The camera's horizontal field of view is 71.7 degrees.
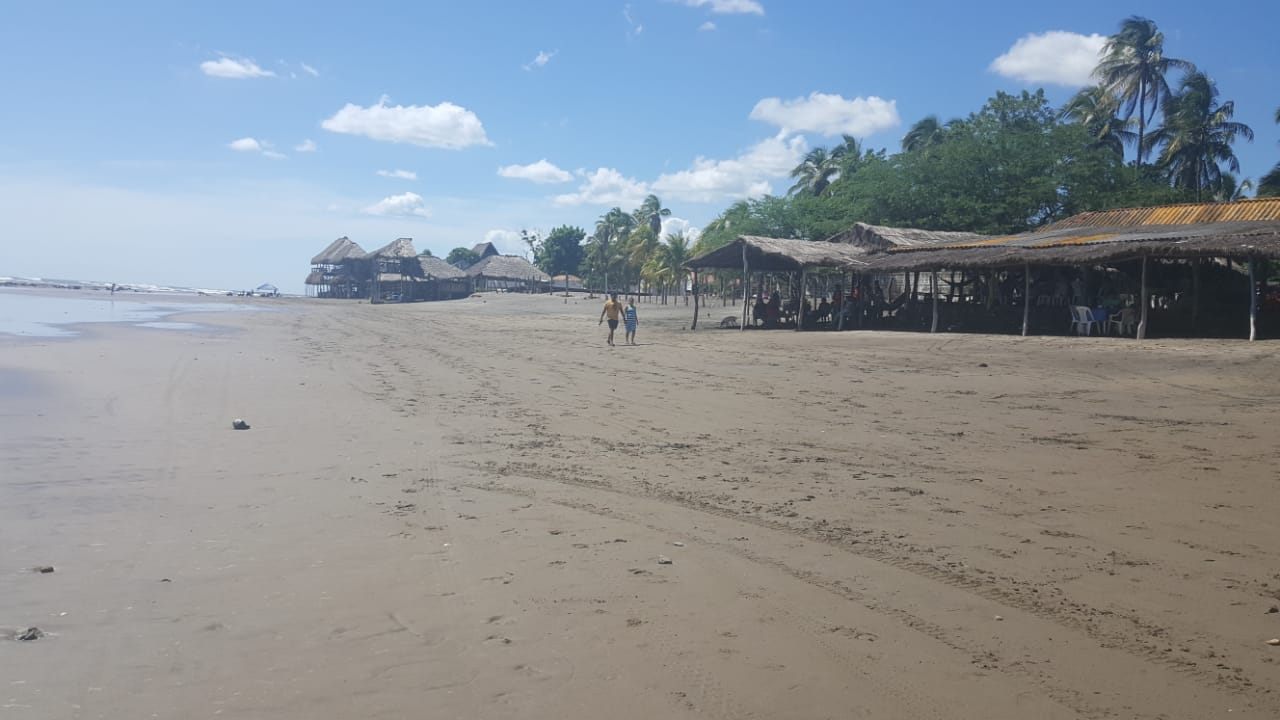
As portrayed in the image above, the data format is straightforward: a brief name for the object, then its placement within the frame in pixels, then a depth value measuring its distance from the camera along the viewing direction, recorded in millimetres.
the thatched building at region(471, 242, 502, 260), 78500
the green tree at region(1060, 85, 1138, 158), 41844
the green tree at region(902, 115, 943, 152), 49531
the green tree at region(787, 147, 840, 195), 52344
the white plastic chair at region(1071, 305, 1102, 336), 19438
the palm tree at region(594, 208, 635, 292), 67062
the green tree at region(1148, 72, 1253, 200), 38000
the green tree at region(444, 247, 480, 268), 81875
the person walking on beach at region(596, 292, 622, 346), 19906
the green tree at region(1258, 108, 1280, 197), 32375
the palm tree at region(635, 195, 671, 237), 69125
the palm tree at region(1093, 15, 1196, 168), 39375
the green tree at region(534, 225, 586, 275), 73688
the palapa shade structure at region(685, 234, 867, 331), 24234
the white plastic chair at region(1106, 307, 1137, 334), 18734
